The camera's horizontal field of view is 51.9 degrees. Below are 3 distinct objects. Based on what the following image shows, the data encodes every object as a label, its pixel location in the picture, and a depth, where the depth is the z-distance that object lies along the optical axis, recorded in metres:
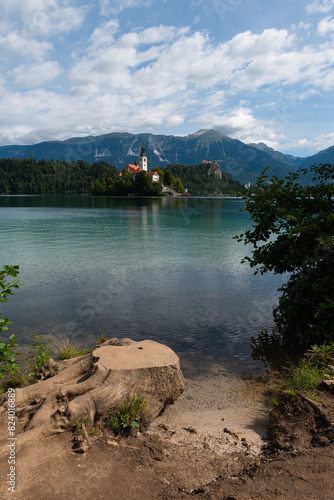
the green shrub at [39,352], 11.10
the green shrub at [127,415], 7.31
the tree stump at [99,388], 7.04
